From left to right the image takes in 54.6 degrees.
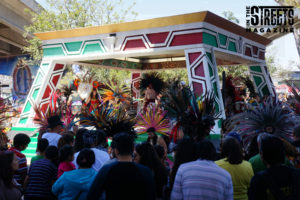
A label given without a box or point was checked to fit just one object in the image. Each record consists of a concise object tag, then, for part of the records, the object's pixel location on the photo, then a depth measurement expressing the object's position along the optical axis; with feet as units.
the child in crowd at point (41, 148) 13.46
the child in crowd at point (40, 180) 11.35
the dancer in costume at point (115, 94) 38.18
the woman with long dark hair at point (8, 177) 9.00
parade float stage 30.50
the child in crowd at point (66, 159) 11.57
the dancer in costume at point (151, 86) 39.58
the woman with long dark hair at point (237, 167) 10.32
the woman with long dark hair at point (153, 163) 10.28
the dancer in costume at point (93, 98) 38.07
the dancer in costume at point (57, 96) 33.61
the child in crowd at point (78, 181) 9.94
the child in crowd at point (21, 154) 13.11
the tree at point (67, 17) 60.19
